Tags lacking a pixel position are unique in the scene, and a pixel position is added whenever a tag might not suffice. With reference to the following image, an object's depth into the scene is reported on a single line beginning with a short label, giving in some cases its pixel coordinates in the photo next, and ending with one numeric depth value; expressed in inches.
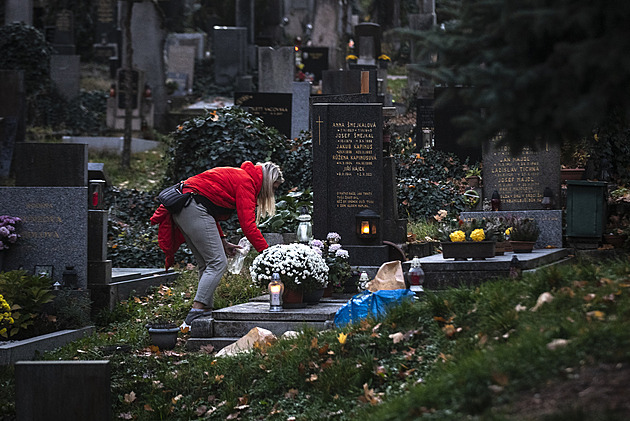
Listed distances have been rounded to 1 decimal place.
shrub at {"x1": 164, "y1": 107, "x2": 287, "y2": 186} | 1159.0
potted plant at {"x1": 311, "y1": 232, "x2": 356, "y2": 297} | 697.6
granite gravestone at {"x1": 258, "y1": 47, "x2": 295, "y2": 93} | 1798.7
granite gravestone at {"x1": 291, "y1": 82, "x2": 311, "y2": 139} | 1501.0
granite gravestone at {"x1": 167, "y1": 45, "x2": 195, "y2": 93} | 2341.3
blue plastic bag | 559.8
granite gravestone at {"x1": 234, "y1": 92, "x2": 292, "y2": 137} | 1499.8
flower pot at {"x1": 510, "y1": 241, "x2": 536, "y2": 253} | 737.0
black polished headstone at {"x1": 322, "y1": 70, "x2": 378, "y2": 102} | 1426.3
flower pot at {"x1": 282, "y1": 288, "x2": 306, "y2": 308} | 640.4
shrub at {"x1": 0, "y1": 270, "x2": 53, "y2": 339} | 625.3
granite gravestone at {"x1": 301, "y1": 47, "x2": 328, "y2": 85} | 2322.8
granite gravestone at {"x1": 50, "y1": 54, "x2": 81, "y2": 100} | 2032.5
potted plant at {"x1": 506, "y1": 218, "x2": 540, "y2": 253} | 737.6
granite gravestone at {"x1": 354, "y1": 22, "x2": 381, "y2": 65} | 2192.4
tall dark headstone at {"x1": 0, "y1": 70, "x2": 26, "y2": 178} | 1357.0
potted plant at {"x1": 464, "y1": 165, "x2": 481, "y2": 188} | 995.9
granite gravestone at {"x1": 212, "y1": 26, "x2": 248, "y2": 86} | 2343.8
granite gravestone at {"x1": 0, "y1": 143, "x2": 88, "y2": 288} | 726.5
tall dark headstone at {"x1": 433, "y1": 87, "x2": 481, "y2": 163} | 1285.7
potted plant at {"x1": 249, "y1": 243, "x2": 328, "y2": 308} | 623.2
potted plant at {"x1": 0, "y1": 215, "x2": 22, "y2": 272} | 710.1
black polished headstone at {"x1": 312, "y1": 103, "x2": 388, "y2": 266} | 844.6
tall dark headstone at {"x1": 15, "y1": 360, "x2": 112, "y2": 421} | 424.2
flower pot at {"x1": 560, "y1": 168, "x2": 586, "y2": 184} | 964.6
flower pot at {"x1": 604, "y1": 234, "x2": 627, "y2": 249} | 799.1
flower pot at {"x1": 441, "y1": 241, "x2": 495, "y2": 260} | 623.8
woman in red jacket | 624.4
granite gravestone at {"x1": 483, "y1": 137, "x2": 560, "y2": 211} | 855.1
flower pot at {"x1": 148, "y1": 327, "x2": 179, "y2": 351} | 604.7
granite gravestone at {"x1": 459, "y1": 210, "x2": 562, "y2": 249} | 808.3
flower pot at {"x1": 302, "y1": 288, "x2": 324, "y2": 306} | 658.8
